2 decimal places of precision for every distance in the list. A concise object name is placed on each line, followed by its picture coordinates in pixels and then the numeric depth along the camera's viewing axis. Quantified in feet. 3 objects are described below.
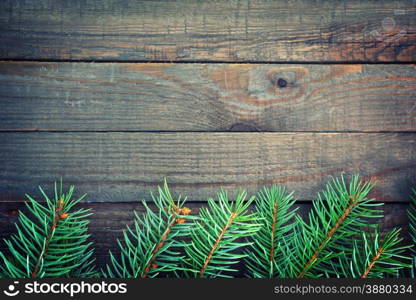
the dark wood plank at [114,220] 1.87
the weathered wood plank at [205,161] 1.85
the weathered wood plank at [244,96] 1.87
